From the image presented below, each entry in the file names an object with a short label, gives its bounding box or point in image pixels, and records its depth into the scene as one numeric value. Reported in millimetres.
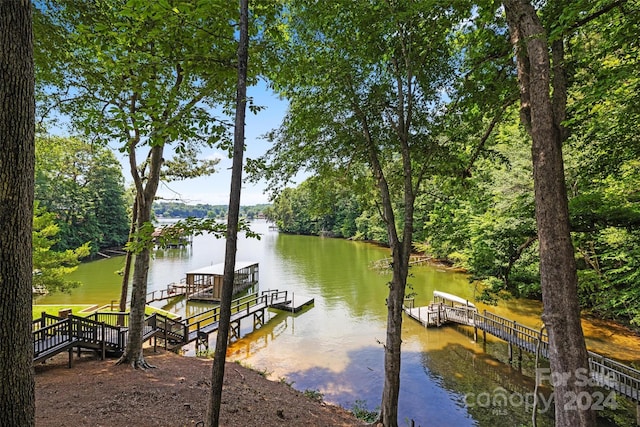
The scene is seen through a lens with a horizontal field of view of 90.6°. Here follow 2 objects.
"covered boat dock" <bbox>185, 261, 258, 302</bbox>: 19203
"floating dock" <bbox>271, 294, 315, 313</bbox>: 17516
